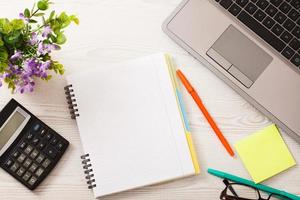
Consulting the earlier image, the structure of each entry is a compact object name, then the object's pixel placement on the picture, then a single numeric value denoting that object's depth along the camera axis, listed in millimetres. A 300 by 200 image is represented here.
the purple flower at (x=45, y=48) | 720
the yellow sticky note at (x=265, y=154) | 857
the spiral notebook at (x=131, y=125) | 843
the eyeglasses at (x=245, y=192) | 852
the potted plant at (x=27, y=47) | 698
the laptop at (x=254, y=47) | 842
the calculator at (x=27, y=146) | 827
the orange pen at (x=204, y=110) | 863
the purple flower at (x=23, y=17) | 715
